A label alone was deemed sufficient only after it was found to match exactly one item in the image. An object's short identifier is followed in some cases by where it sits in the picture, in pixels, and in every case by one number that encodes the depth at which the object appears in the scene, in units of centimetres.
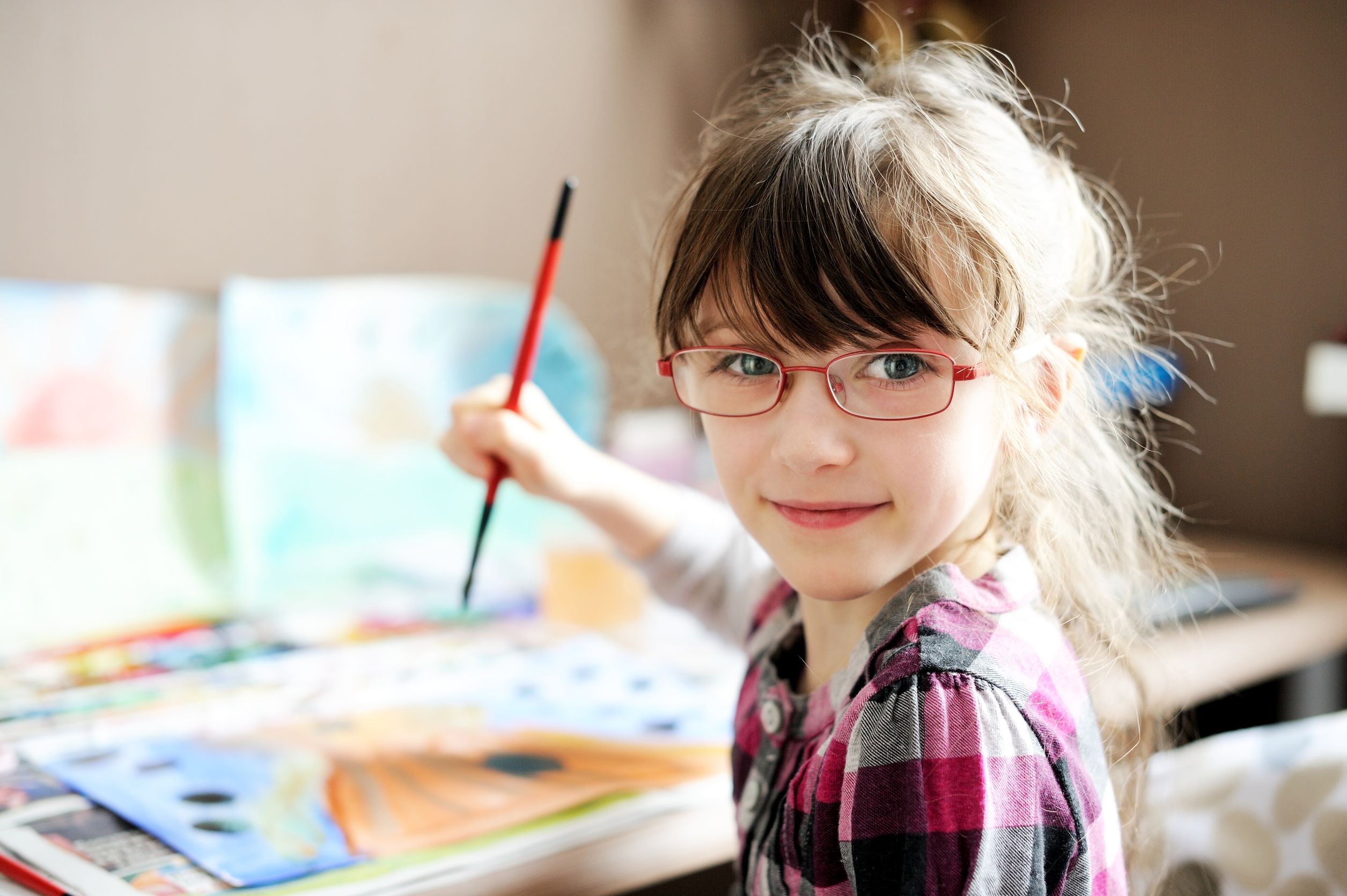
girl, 53
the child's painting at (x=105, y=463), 108
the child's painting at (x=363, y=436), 121
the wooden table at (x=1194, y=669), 68
